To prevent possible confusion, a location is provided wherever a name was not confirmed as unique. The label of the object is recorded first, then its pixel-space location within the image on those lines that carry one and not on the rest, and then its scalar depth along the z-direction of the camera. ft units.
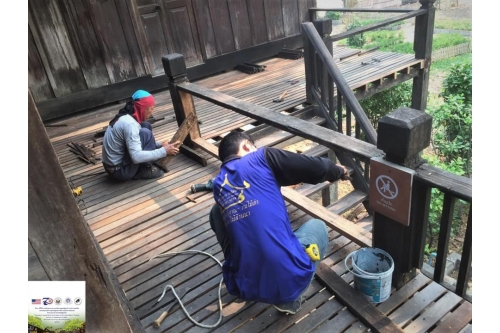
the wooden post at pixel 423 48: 18.58
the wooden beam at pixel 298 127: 7.38
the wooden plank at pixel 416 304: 7.63
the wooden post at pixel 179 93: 14.01
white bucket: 7.54
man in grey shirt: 12.34
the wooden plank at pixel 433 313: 7.43
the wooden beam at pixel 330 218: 9.12
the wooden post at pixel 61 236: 4.30
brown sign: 6.59
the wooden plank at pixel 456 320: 7.33
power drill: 12.71
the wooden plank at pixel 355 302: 7.35
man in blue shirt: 6.81
